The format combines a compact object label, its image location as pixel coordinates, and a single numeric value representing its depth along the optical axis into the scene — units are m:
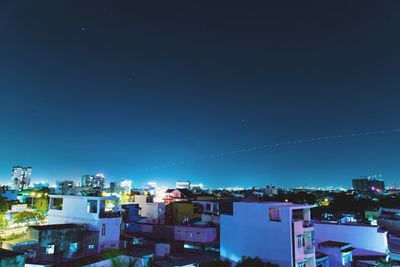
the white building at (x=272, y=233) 20.27
